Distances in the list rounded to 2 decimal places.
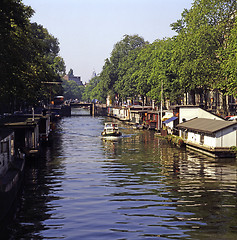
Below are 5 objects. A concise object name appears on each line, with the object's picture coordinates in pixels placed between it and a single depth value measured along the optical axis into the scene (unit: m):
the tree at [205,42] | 76.81
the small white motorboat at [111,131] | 84.11
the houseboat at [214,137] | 51.91
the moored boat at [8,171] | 26.08
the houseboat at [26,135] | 46.57
